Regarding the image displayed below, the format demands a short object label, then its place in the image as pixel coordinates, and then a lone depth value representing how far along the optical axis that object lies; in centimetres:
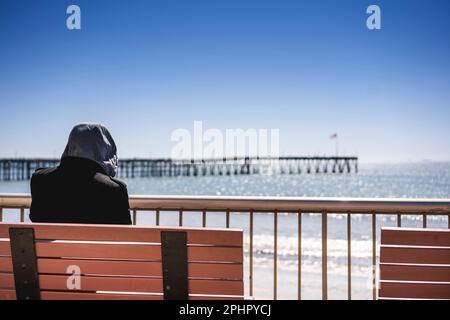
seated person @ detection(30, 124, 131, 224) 272
